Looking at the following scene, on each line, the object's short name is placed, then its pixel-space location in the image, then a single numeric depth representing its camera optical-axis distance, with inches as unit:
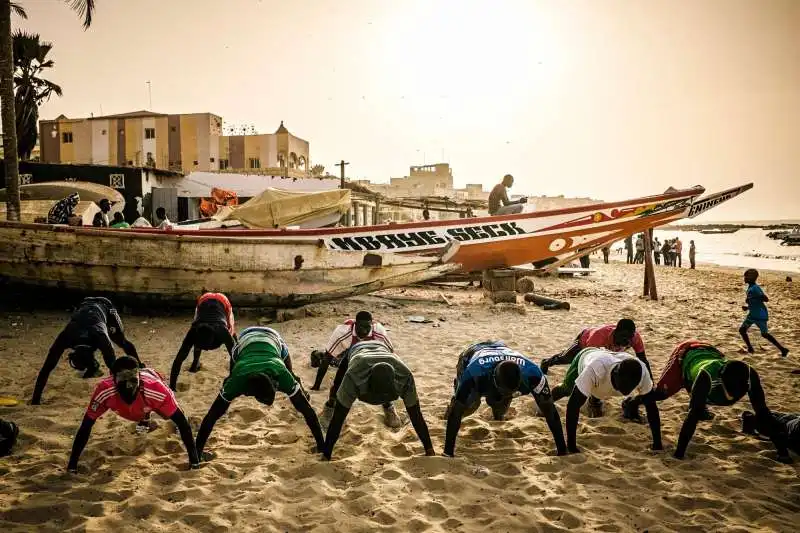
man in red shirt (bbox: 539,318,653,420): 186.1
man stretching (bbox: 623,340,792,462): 152.8
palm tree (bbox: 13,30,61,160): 906.7
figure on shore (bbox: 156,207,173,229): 402.3
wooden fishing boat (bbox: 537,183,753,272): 436.1
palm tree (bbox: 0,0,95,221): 364.6
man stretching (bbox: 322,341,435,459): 142.0
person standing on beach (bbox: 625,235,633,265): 1084.2
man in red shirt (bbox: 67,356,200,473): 137.3
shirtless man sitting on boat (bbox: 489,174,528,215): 427.8
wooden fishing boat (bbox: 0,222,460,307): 319.6
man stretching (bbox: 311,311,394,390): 185.5
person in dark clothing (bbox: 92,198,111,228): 413.4
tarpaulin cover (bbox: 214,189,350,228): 451.8
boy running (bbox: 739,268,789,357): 277.0
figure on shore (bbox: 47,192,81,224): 376.5
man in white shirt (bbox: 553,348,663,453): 150.4
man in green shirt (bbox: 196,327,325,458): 143.3
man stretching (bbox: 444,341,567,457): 143.2
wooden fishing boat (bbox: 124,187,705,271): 384.8
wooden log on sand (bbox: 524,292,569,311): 406.0
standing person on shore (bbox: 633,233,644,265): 1047.0
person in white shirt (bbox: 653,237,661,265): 1087.7
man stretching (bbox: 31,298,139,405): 188.4
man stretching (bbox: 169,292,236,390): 198.4
